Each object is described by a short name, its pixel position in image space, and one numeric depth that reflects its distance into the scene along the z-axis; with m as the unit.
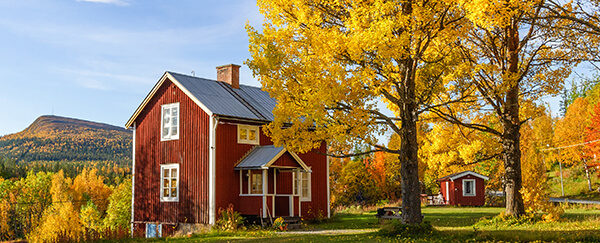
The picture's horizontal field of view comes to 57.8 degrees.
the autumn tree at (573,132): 50.25
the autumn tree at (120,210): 45.78
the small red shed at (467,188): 38.31
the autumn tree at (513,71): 18.62
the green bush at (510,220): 18.28
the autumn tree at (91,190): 105.56
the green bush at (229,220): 21.72
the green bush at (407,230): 14.61
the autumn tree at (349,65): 14.15
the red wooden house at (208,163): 22.91
